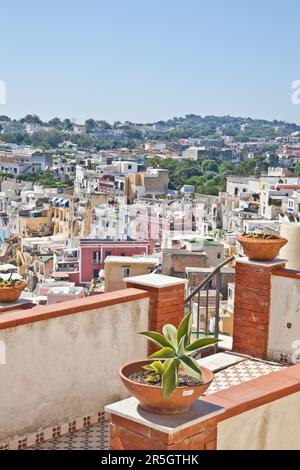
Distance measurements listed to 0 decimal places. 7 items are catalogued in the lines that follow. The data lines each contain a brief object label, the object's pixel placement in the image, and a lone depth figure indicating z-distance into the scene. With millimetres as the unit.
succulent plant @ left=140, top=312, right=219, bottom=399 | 2516
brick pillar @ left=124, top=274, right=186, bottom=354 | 4070
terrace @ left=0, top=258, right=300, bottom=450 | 2557
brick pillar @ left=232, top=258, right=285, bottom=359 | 4391
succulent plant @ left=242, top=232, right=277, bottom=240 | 4496
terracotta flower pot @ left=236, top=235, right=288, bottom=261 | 4395
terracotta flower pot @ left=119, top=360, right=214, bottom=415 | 2473
